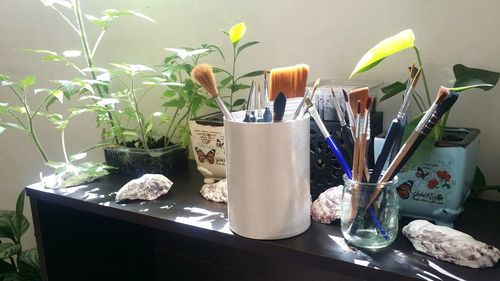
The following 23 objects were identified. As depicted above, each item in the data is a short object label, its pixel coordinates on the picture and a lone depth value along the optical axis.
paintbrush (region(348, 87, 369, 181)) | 0.52
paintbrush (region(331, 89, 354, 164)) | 0.55
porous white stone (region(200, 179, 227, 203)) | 0.71
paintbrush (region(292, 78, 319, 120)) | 0.56
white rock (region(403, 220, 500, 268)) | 0.47
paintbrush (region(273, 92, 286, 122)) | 0.52
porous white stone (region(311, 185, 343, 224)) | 0.61
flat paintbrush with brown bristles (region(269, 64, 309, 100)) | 0.56
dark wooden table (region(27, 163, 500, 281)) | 0.50
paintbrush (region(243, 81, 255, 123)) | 0.58
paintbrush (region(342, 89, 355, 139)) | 0.54
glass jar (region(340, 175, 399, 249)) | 0.51
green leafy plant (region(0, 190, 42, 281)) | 1.11
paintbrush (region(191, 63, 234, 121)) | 0.56
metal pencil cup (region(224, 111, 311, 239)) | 0.54
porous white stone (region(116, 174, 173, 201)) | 0.73
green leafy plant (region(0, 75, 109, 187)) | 0.78
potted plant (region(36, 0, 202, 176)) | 0.76
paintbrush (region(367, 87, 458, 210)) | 0.47
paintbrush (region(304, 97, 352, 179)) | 0.55
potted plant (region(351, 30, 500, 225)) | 0.55
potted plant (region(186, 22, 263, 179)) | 0.76
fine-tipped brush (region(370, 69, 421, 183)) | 0.51
